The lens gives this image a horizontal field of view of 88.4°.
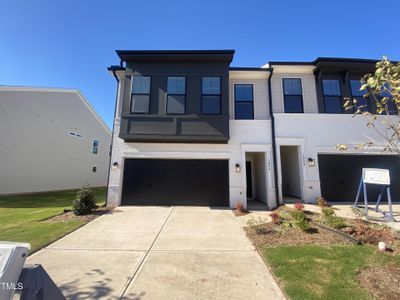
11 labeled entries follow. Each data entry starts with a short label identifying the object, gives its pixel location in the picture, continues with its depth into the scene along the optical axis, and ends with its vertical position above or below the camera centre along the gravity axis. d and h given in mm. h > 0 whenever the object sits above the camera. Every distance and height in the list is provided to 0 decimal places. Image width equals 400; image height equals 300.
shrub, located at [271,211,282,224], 6855 -1378
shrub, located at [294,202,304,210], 7598 -1066
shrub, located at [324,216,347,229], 6195 -1335
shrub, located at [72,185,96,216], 8297 -1101
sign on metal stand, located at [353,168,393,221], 7290 +35
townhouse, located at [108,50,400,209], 10016 +1860
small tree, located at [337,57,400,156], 3772 +1886
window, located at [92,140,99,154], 21609 +3081
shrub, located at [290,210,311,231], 6016 -1274
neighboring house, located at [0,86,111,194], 14820 +2880
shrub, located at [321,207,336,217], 6789 -1107
